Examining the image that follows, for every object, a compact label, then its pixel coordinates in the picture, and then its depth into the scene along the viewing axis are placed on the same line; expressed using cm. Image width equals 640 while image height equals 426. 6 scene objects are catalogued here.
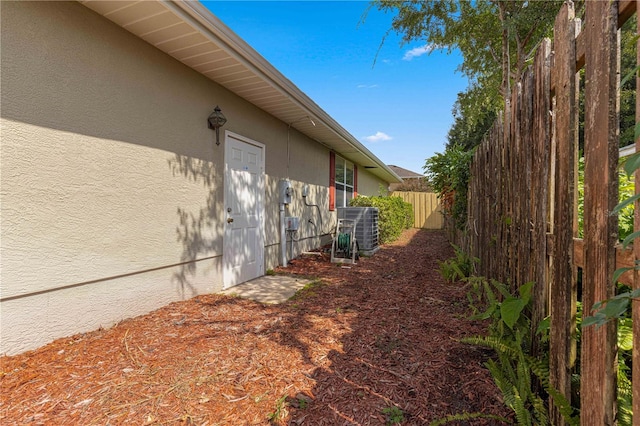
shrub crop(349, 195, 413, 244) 910
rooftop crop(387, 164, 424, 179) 2605
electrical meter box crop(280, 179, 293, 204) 636
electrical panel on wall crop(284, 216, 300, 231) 656
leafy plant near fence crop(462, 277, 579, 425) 157
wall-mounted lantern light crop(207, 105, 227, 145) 438
